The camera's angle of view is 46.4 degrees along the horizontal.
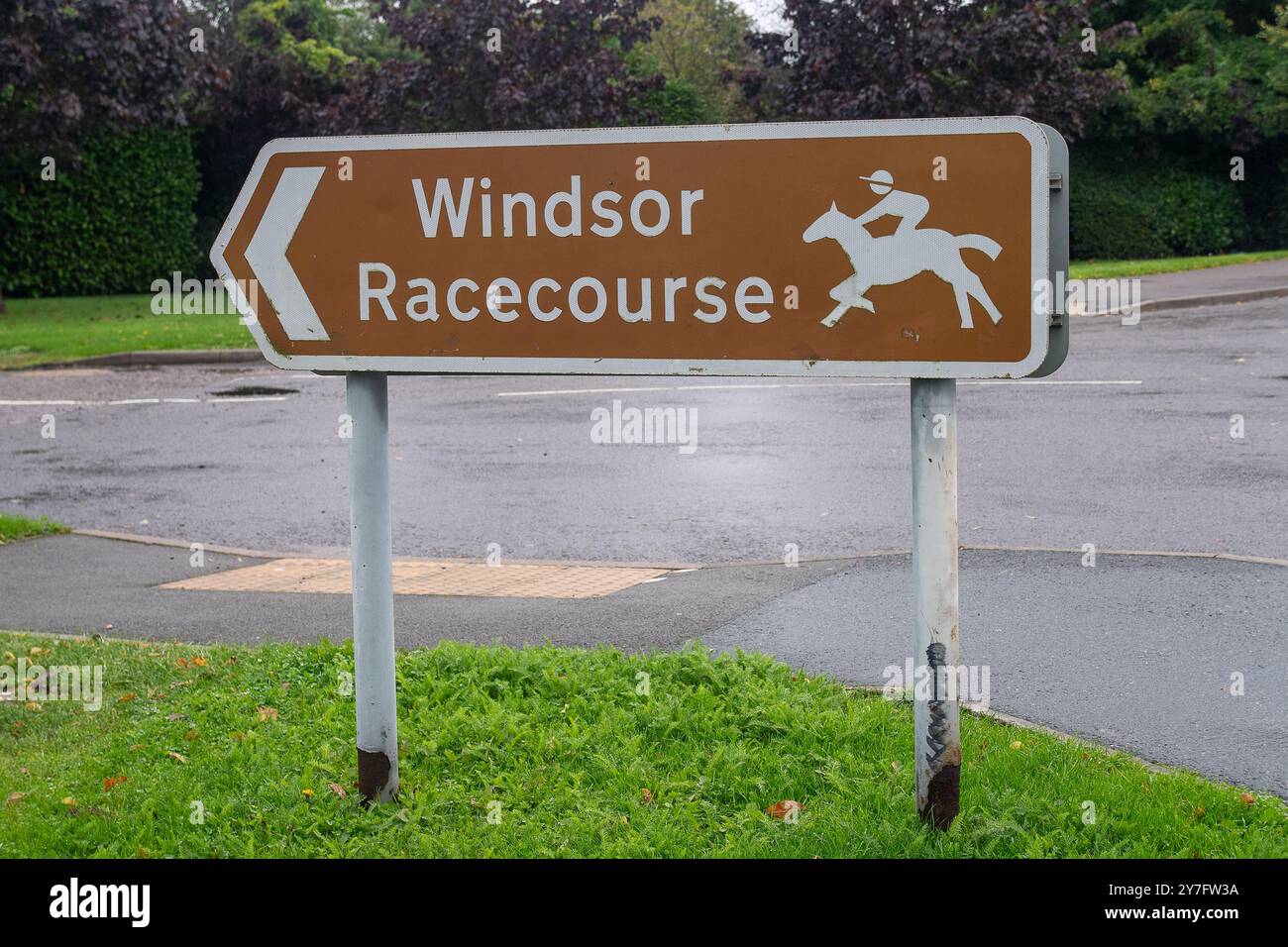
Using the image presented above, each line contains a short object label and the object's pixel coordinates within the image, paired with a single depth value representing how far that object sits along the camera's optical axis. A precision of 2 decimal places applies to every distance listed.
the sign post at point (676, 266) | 3.38
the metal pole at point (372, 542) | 3.90
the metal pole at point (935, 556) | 3.50
